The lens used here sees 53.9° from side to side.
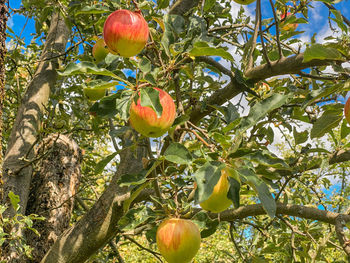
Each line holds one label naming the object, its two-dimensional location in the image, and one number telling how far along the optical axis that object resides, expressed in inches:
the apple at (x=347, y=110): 50.3
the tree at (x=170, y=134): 46.3
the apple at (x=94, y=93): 69.8
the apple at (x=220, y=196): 48.9
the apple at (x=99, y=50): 75.8
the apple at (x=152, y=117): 48.9
